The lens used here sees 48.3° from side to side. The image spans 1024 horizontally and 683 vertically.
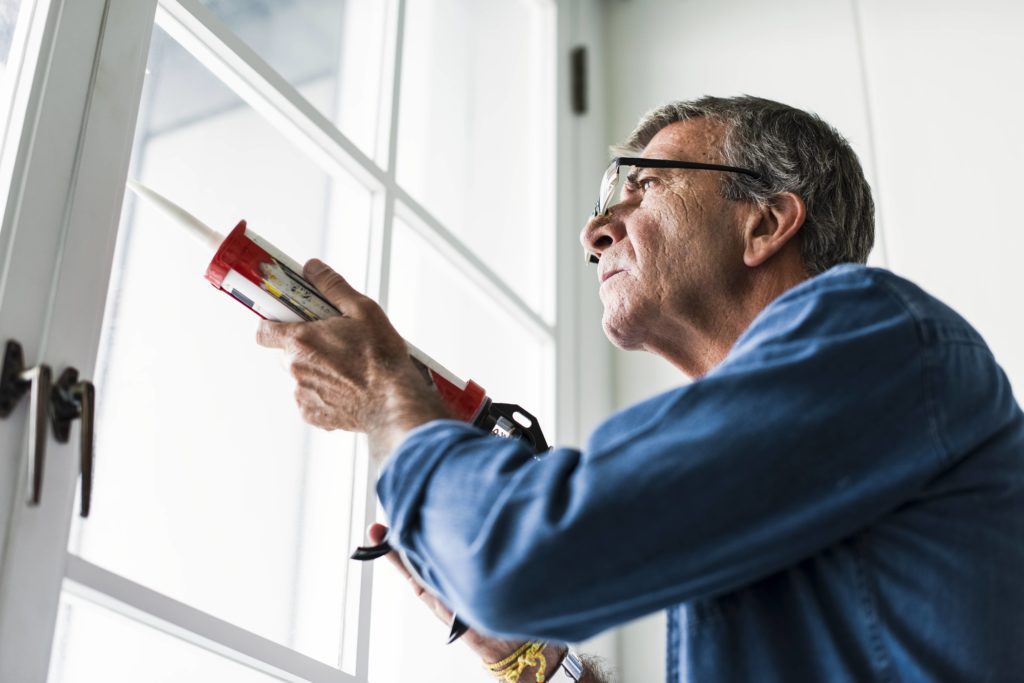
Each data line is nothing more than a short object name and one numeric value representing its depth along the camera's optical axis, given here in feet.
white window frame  3.01
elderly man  2.69
